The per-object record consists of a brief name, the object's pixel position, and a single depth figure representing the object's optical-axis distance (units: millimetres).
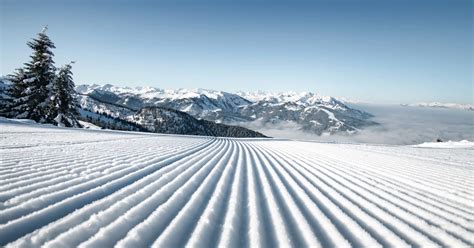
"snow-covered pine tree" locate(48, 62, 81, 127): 28078
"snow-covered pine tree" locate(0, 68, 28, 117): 26922
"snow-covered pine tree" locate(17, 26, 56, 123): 26922
